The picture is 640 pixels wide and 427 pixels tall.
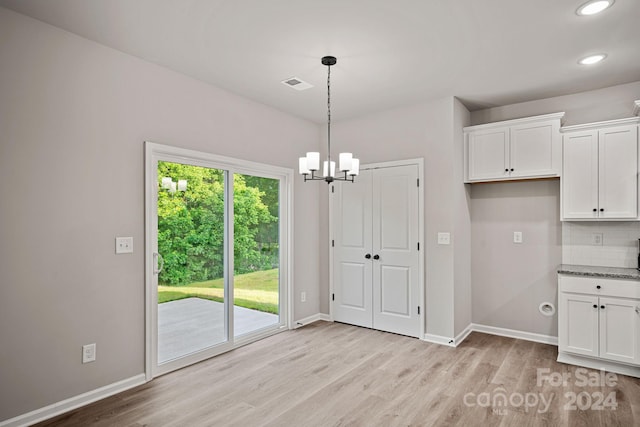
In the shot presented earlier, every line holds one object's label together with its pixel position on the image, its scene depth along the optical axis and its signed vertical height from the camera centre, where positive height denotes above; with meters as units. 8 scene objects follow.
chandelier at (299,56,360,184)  2.94 +0.44
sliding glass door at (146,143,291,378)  3.32 -0.39
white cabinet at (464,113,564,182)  3.89 +0.76
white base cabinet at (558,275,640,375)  3.21 -0.93
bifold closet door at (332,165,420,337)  4.41 -0.44
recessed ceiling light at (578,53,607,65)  3.11 +1.37
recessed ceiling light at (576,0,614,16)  2.33 +1.37
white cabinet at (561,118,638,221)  3.50 +0.45
